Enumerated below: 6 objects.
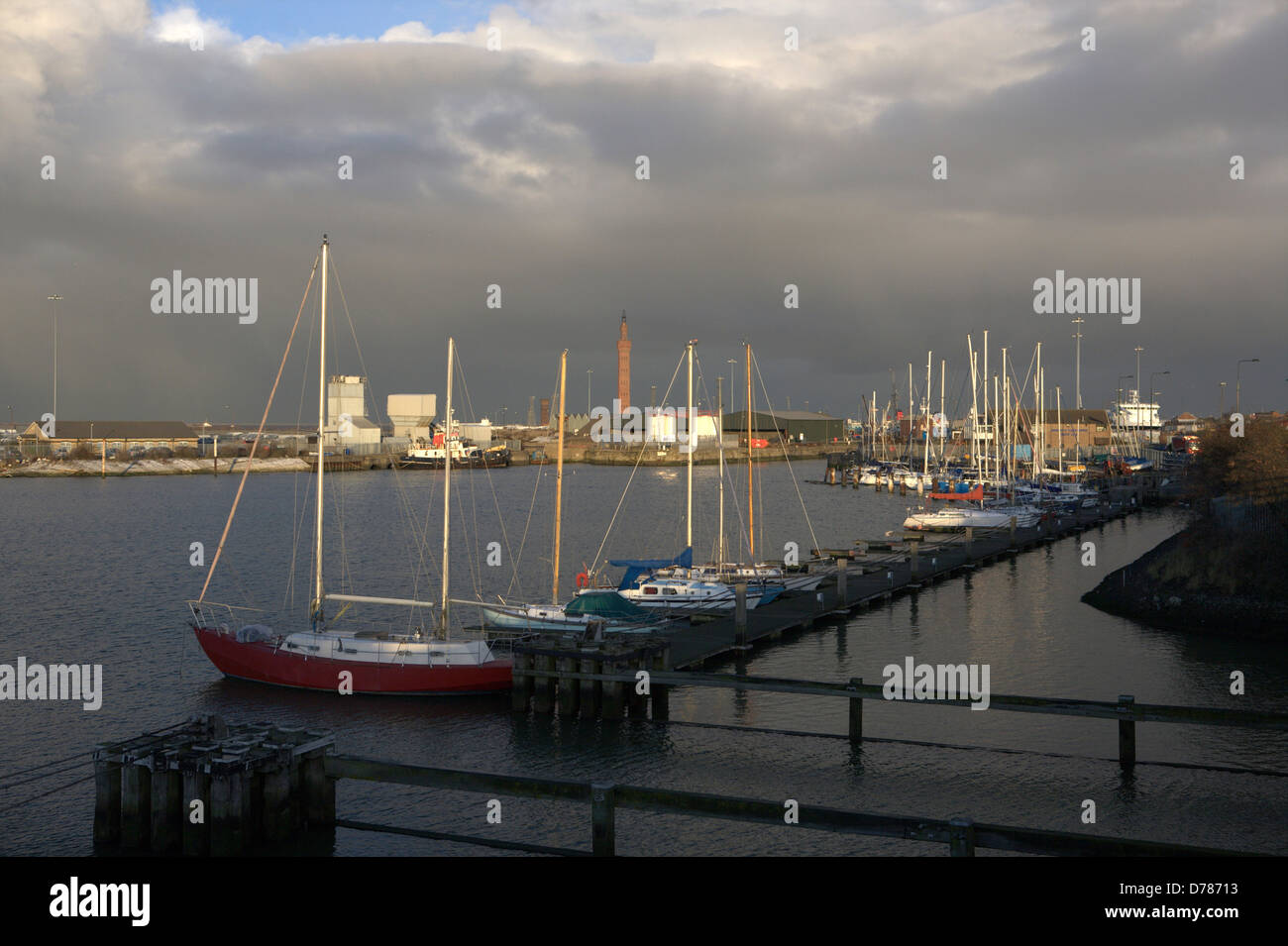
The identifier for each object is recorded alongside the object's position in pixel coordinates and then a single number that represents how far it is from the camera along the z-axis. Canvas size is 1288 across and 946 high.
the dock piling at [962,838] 12.64
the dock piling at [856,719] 23.67
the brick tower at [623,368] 189.12
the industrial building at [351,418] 179.00
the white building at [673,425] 195.88
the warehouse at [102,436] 176.25
